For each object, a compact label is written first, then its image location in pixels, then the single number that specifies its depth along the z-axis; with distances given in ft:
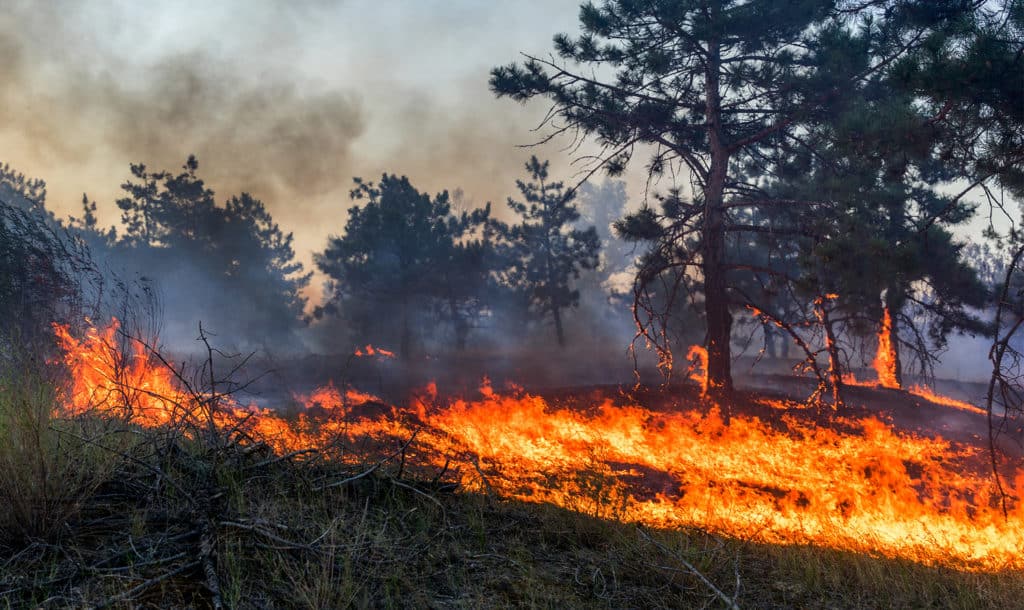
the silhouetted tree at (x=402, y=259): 101.65
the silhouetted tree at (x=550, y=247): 113.70
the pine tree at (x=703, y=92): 38.91
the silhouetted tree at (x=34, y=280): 26.91
